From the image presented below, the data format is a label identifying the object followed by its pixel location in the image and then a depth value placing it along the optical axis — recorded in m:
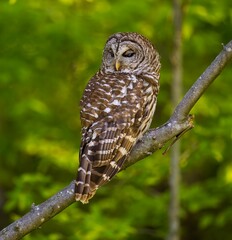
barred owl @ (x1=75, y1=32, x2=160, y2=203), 9.05
